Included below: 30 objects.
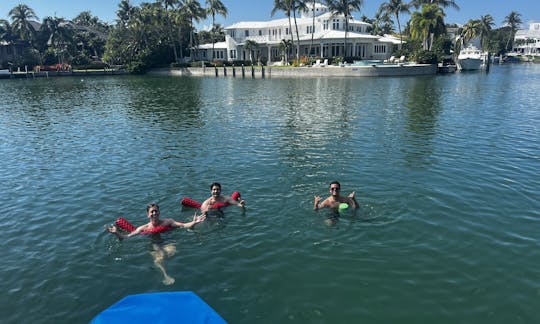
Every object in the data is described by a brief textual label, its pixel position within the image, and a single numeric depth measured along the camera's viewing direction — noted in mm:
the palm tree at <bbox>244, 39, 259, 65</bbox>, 82375
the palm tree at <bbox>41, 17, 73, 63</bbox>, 89375
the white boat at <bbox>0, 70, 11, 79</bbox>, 78188
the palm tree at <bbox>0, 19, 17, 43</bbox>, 91625
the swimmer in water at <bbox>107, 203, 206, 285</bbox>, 9539
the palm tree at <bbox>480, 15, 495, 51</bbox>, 103625
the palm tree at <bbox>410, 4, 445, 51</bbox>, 67812
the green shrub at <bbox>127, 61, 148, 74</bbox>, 81562
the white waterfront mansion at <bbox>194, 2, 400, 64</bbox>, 80875
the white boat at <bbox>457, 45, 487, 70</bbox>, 74938
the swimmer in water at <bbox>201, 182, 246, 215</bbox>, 11914
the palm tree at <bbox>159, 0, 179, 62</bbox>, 83444
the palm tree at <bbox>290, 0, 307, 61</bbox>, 74112
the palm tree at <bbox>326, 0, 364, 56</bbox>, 74312
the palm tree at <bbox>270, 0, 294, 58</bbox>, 73888
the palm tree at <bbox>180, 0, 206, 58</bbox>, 82125
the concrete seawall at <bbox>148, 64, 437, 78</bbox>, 61906
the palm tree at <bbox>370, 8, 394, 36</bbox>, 114062
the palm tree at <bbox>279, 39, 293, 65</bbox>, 78162
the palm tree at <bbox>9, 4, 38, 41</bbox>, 89106
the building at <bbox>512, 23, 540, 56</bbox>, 157750
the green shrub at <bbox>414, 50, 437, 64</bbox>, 66500
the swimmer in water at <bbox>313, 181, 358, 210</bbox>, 11258
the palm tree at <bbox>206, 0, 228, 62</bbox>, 87875
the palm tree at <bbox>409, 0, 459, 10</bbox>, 76038
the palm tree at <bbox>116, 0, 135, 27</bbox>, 105188
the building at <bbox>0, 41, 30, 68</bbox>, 93806
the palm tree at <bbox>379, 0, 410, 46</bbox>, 81312
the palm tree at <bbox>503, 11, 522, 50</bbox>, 148125
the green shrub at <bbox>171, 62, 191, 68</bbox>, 81000
